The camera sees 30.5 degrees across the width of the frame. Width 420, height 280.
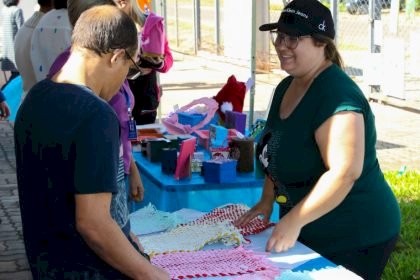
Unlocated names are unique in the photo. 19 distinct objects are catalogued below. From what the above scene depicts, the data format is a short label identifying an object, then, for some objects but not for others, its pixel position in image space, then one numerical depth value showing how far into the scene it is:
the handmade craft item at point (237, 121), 4.57
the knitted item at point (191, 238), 2.70
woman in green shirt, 2.45
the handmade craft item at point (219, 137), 4.15
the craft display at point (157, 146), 4.04
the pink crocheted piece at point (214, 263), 2.46
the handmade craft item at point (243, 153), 3.80
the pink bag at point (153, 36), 4.83
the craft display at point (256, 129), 4.15
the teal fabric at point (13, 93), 5.58
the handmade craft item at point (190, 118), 4.66
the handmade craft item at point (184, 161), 3.68
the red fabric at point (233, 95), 4.75
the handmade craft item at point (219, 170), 3.65
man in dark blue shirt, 1.82
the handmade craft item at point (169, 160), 3.78
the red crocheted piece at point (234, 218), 2.87
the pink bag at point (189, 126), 4.62
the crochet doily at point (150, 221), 2.95
